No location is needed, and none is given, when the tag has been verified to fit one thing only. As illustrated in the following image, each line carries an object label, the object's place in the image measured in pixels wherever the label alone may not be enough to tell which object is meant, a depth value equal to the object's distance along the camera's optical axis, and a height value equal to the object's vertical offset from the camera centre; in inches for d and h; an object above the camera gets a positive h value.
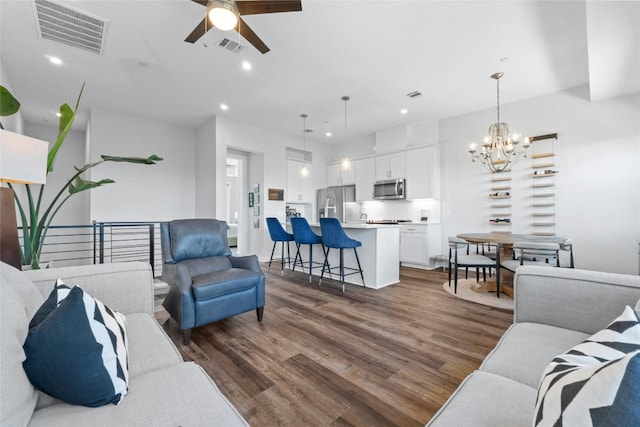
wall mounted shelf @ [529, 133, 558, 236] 172.7 +19.1
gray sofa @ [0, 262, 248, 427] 28.9 -23.2
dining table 124.4 -12.3
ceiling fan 77.6 +64.0
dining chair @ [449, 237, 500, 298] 134.8 -23.9
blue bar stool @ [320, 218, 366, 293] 142.1 -11.1
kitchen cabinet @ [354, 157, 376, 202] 251.3 +35.8
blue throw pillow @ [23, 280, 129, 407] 31.7 -17.0
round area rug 123.5 -40.8
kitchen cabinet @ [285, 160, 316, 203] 262.5 +31.5
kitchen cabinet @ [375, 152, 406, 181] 230.7 +43.2
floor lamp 54.9 +10.0
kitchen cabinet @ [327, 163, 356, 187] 270.6 +42.0
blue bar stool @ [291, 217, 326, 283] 159.8 -10.1
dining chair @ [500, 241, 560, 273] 110.3 -17.6
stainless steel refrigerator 274.4 +12.8
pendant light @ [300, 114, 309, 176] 218.0 +78.2
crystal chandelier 150.1 +40.7
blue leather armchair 87.6 -20.9
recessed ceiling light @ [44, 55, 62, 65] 131.3 +78.4
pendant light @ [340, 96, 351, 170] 180.7 +78.7
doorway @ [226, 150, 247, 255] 251.7 +19.7
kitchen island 150.1 -22.8
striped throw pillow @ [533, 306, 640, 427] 19.2 -14.7
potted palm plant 75.4 -2.6
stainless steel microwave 226.4 +22.7
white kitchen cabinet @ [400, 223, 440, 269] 206.7 -22.9
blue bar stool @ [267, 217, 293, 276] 177.8 -10.4
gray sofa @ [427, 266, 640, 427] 31.6 -22.6
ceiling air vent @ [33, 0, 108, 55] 100.7 +77.7
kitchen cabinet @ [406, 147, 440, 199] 213.9 +33.9
